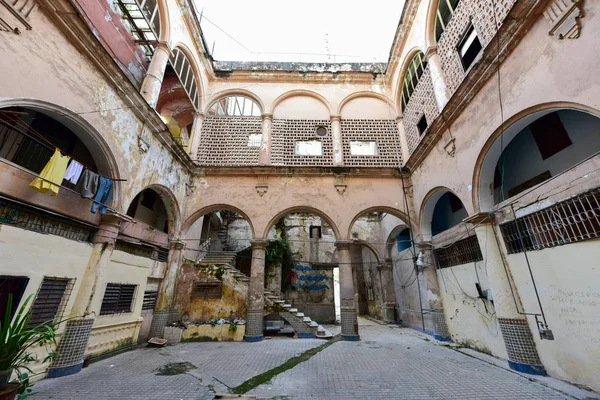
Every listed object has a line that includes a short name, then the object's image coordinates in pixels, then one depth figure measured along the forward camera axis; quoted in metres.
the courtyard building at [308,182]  4.60
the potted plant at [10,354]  2.70
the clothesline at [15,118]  5.35
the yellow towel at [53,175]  4.73
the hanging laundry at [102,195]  5.95
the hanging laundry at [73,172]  5.27
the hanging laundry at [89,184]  5.64
